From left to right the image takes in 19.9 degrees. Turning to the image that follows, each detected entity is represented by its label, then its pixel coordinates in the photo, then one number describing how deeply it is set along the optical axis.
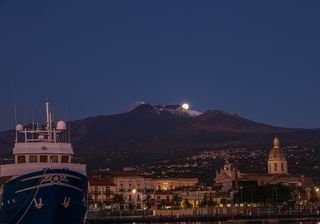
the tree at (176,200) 162.60
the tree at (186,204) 158.50
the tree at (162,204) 157.20
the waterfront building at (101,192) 162.50
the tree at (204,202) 156.25
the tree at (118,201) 160.43
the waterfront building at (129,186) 176.38
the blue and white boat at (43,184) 48.62
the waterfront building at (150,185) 194.49
